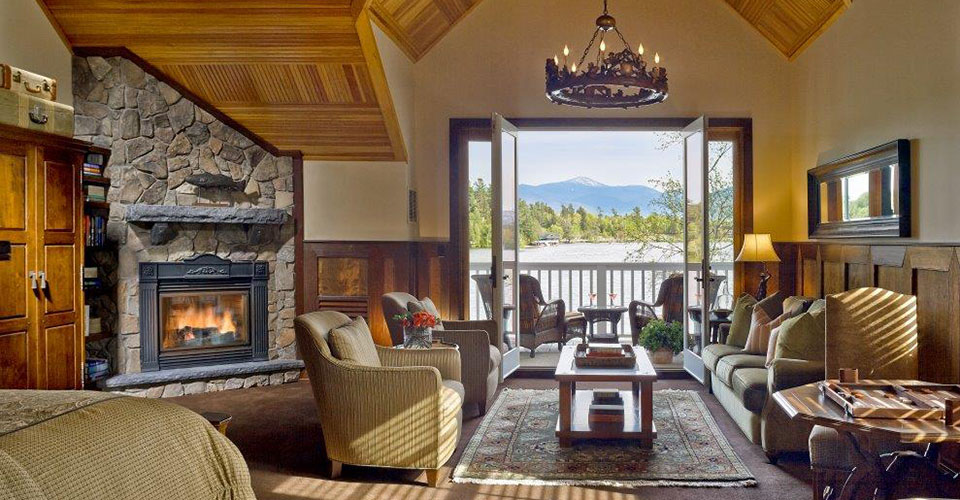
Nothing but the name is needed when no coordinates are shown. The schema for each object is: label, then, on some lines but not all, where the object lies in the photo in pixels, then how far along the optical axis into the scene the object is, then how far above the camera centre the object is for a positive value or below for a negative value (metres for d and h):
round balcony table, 8.00 -0.70
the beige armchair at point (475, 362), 5.36 -0.80
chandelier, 4.81 +1.12
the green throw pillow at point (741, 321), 5.86 -0.58
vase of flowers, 5.02 -0.54
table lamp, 6.59 -0.03
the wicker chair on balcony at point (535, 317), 7.73 -0.70
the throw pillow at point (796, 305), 5.17 -0.41
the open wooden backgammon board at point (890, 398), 2.49 -0.55
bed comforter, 1.88 -0.55
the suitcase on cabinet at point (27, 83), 4.46 +1.06
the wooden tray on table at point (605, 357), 4.79 -0.71
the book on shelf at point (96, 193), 5.80 +0.47
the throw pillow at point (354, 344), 4.02 -0.52
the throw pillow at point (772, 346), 4.58 -0.62
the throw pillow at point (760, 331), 5.34 -0.61
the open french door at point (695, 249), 6.49 -0.01
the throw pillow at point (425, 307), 5.64 -0.44
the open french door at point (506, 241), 6.40 +0.08
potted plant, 7.41 -0.92
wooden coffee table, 4.49 -0.99
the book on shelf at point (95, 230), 5.78 +0.18
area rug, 3.99 -1.21
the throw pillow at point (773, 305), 5.74 -0.44
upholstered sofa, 4.16 -0.90
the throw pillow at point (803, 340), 4.32 -0.54
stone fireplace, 6.03 +0.13
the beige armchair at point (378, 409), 3.90 -0.83
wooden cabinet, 4.52 -0.05
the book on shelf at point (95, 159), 5.92 +0.75
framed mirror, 4.65 +0.37
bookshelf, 5.81 -0.08
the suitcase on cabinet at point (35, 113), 4.43 +0.87
